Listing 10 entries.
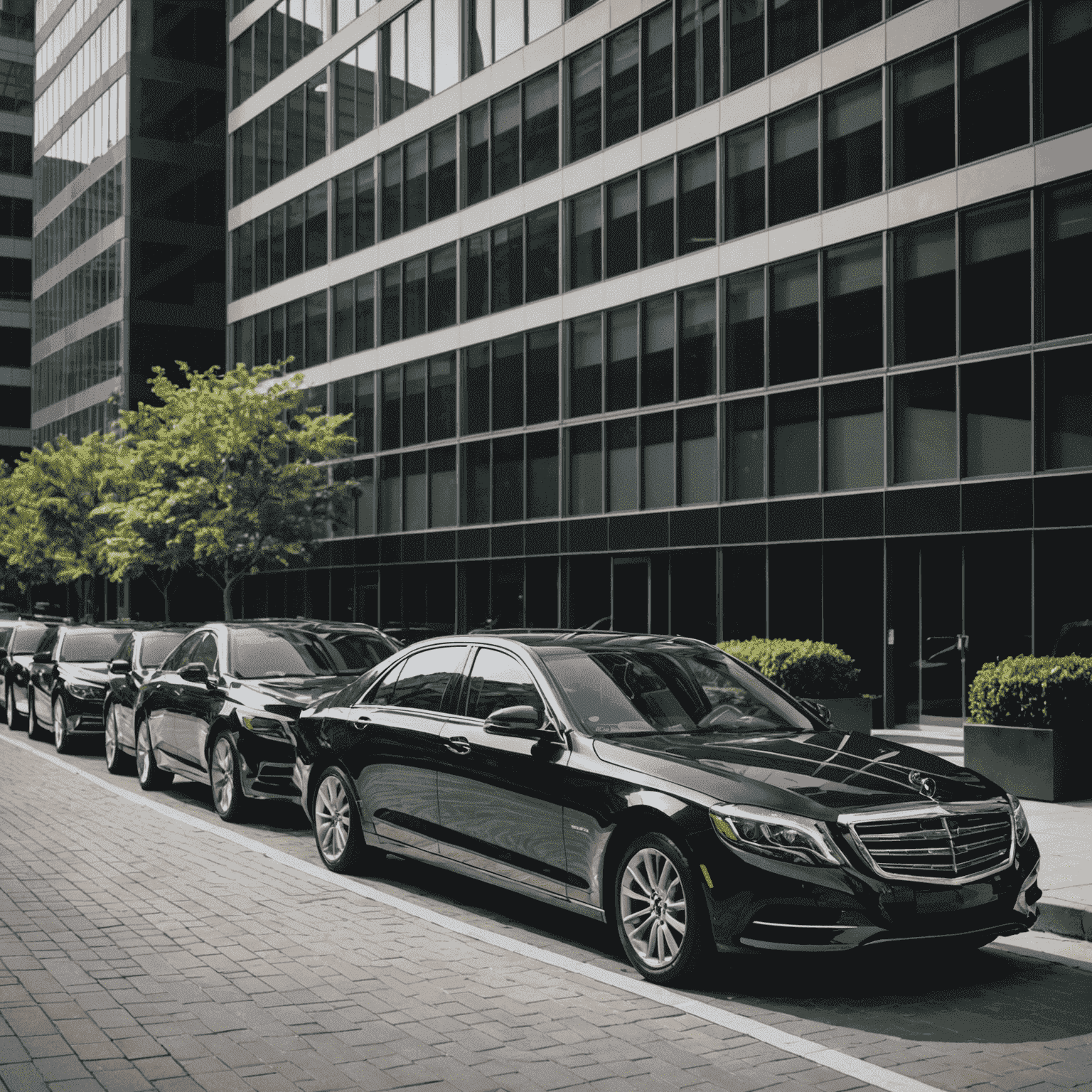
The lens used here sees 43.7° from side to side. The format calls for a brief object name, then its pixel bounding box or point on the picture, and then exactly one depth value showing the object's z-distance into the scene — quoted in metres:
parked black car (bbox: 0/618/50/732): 20.32
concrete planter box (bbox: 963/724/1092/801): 11.97
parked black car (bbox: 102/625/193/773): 14.40
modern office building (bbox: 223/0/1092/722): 18.66
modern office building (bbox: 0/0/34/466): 66.62
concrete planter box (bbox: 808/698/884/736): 16.16
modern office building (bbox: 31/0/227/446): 43.53
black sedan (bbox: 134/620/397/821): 10.97
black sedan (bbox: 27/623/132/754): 16.73
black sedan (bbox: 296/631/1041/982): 5.88
